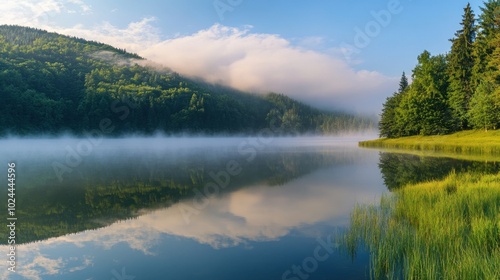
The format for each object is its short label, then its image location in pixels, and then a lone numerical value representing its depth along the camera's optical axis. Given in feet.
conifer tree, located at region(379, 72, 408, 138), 292.98
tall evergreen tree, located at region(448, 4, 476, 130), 234.99
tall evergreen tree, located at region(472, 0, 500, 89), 225.35
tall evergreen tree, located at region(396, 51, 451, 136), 244.01
